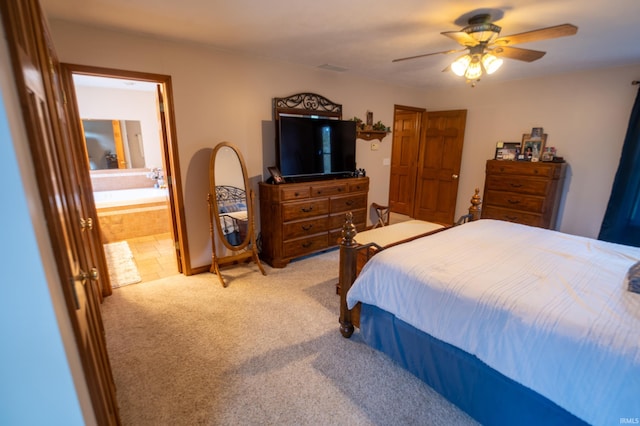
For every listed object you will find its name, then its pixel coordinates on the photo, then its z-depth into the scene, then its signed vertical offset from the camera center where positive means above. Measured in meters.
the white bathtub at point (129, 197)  4.49 -0.83
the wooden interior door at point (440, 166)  4.98 -0.33
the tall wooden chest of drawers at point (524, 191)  3.80 -0.58
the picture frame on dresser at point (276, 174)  3.47 -0.32
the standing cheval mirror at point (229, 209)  3.19 -0.70
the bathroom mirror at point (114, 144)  5.34 +0.05
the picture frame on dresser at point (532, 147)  4.13 +0.02
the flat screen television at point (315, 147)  3.56 +0.00
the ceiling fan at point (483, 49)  2.12 +0.74
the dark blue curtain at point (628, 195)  3.38 -0.55
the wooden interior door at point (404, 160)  5.51 -0.23
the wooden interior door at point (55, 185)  0.73 -0.12
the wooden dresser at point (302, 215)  3.42 -0.83
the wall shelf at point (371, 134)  4.43 +0.21
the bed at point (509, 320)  1.15 -0.81
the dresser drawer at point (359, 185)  4.00 -0.52
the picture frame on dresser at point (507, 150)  4.32 -0.04
